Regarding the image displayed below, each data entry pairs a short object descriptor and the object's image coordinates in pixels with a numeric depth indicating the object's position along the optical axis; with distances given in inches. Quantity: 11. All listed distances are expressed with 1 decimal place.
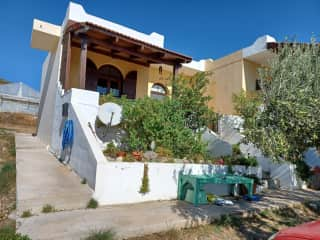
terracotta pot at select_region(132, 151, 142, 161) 291.4
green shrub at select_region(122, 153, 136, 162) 281.9
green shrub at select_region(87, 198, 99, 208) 232.8
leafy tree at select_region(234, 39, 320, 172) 200.5
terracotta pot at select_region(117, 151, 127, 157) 293.7
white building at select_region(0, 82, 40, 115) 858.8
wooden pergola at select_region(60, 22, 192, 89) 394.3
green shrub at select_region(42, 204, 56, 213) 212.1
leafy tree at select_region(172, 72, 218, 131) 402.0
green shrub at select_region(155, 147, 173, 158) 323.6
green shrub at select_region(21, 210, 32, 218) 197.0
